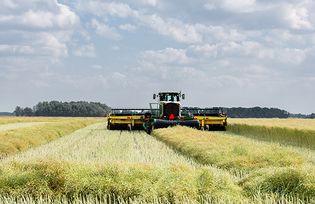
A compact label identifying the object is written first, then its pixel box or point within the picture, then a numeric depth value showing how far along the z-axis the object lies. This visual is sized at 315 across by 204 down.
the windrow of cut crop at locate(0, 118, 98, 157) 19.68
